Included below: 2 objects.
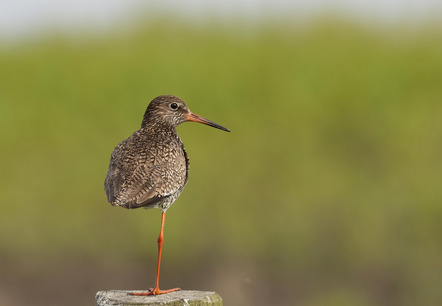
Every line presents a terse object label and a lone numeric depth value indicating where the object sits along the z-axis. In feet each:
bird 38.14
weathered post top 35.96
